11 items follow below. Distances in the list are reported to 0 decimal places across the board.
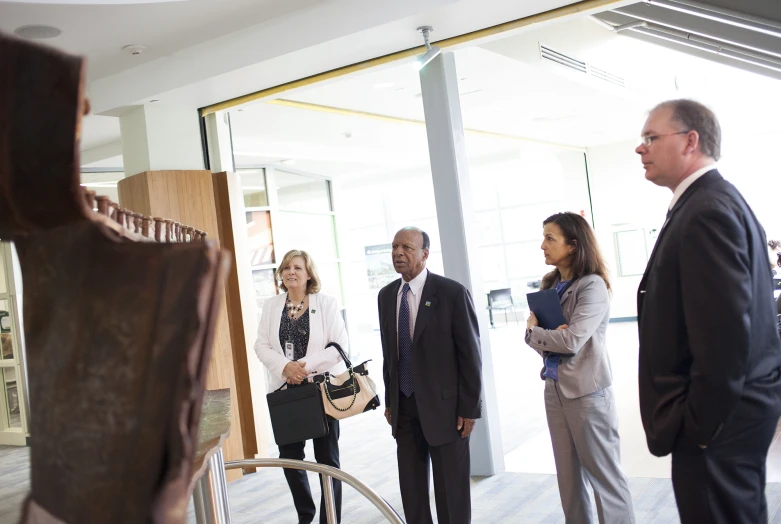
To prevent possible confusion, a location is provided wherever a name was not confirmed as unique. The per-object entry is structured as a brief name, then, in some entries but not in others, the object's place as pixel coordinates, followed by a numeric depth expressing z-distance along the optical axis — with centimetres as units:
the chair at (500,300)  1754
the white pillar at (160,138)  626
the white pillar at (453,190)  537
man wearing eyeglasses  190
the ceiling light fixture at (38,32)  476
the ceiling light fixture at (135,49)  546
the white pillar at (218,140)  663
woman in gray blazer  334
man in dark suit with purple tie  366
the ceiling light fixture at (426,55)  504
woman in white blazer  425
